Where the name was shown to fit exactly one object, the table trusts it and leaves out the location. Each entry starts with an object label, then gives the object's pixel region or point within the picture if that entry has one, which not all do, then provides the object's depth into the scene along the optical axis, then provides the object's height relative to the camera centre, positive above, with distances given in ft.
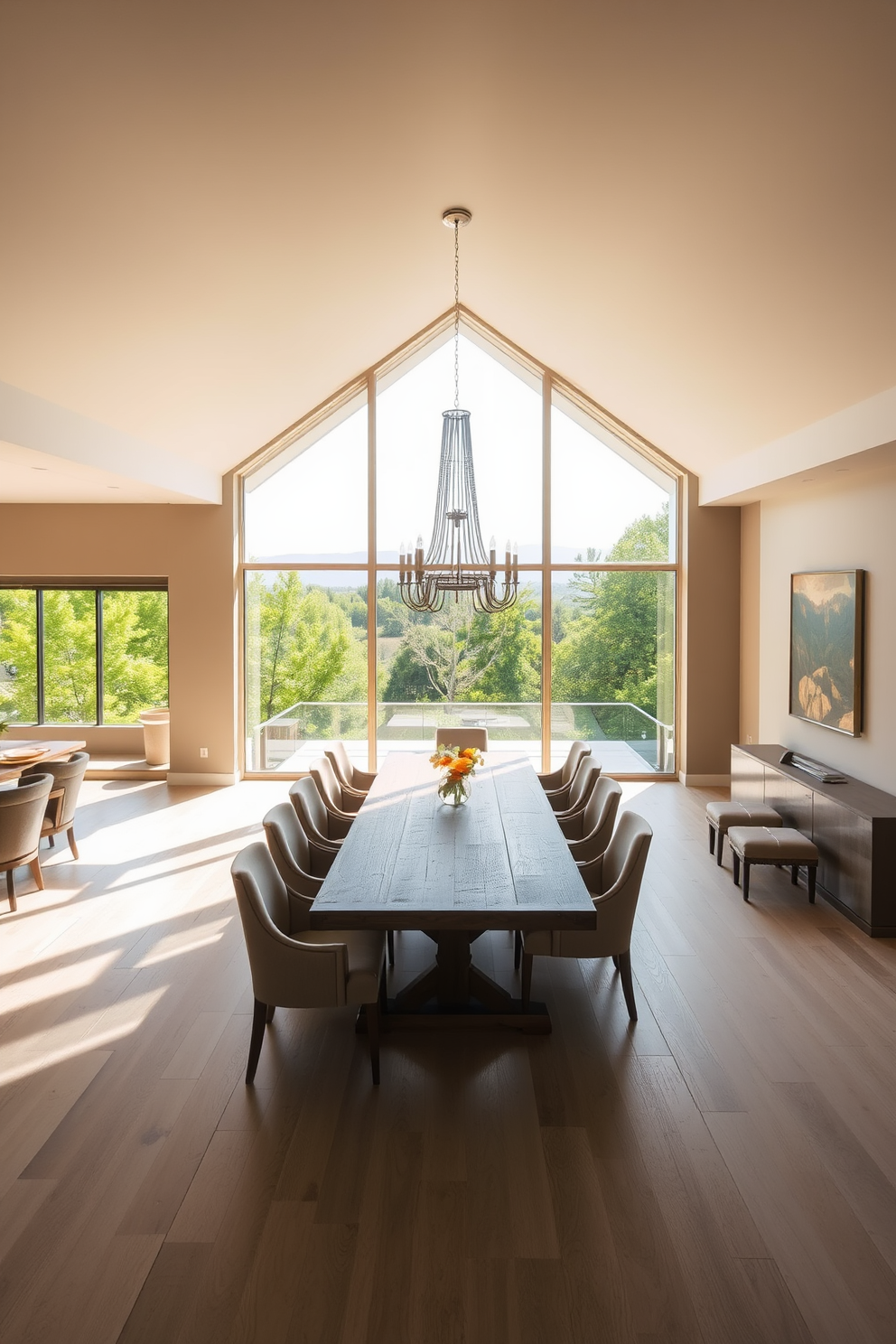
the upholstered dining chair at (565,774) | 20.66 -2.82
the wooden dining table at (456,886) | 11.43 -3.24
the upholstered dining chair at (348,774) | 22.07 -3.01
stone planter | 32.14 -2.91
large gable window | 30.30 +2.70
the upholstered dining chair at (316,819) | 16.42 -3.21
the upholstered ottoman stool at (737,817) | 20.93 -3.87
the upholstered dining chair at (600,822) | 15.87 -3.05
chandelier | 16.78 +2.46
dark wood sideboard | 16.90 -3.74
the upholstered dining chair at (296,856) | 13.99 -3.40
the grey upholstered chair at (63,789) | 20.90 -3.18
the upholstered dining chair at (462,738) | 25.00 -2.31
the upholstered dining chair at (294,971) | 11.59 -4.22
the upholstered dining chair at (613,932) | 12.87 -4.12
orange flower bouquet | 16.33 -2.10
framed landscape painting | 19.97 +0.22
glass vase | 16.92 -2.62
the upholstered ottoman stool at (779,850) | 18.80 -4.17
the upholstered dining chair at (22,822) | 17.87 -3.40
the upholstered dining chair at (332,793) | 19.30 -3.10
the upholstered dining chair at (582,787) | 18.16 -2.79
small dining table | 21.95 -2.56
